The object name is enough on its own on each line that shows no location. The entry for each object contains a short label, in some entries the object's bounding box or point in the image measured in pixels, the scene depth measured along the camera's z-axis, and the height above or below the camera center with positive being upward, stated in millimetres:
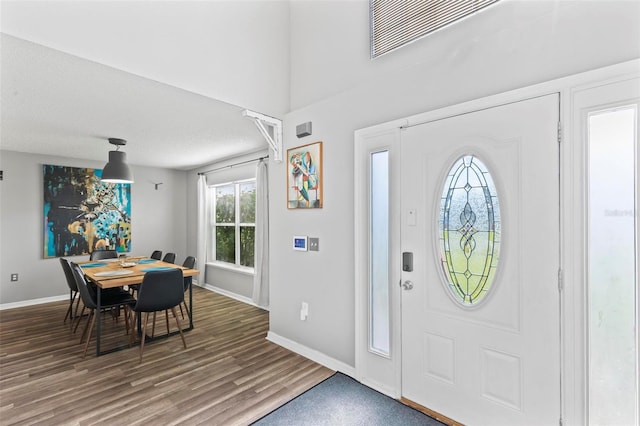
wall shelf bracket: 3033 +881
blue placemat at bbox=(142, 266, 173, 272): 3641 -729
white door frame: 1543 -145
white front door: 1663 -342
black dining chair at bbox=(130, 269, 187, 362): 2996 -839
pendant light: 3924 +579
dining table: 3088 -729
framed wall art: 2873 +354
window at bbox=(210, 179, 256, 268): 5316 -212
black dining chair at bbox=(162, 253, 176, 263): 4657 -737
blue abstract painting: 5105 -19
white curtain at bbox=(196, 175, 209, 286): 6086 -279
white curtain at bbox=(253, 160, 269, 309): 4629 -438
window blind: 2007 +1441
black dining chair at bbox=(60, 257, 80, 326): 3744 -877
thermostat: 2990 -328
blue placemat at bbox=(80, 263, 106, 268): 3937 -726
